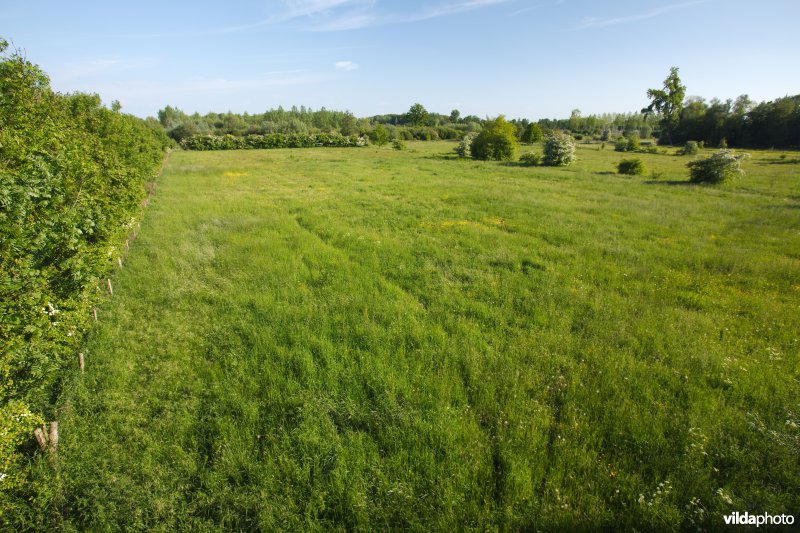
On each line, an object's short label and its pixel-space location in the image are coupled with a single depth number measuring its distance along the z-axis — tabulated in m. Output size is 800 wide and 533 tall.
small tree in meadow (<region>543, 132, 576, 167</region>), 37.47
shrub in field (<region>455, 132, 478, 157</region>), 48.06
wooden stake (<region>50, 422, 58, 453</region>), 4.68
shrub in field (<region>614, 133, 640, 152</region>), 58.62
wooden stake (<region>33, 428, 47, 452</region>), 4.55
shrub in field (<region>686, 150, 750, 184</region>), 24.72
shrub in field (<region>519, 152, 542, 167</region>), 39.88
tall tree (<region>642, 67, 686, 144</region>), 75.62
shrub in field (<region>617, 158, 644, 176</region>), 31.59
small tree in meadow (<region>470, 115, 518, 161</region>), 44.38
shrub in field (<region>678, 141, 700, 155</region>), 50.50
